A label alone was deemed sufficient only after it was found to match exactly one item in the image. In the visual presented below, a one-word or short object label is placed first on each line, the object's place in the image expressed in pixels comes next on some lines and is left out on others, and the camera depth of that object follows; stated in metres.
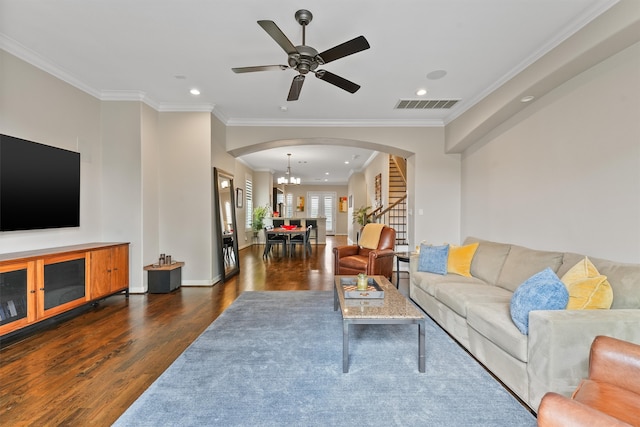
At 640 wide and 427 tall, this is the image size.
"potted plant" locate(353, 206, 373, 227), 9.12
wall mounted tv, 2.89
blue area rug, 1.69
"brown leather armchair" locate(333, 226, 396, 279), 4.41
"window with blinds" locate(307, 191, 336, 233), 14.58
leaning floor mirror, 4.96
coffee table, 2.13
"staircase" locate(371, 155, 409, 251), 7.66
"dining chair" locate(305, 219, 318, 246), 9.41
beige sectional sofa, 1.66
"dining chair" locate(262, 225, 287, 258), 7.71
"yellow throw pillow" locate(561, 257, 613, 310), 1.93
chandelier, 10.00
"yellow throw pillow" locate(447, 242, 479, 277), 3.58
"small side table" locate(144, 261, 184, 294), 4.29
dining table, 7.58
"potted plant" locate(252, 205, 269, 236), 9.93
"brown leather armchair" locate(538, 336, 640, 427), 0.90
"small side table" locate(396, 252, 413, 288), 4.49
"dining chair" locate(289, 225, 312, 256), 7.83
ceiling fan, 2.21
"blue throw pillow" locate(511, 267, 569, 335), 1.91
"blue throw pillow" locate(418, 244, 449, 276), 3.63
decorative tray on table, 2.57
